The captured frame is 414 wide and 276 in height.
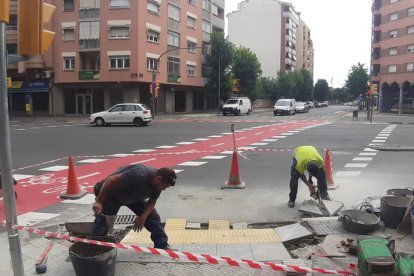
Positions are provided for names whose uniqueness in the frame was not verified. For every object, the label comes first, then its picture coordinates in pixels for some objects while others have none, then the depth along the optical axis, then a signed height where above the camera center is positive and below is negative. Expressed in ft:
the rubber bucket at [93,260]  14.55 -5.41
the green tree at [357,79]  256.32 +11.03
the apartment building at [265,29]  334.24 +51.05
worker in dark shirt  15.28 -3.26
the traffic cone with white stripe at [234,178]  30.73 -5.58
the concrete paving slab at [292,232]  19.61 -6.04
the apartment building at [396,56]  190.60 +18.44
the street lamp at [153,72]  126.41 +7.04
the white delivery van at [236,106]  153.58 -3.18
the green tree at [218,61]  181.98 +14.76
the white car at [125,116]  95.40 -4.17
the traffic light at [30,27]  12.07 +1.84
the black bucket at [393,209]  19.85 -4.96
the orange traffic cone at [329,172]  30.45 -5.14
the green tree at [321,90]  436.35 +7.54
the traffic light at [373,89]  118.87 +2.44
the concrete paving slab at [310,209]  23.06 -5.83
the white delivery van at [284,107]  155.33 -3.32
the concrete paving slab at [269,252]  17.26 -6.16
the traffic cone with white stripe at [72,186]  28.14 -5.75
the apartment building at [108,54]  136.15 +13.21
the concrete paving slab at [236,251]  17.52 -6.18
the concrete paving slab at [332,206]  22.94 -5.71
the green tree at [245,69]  194.64 +12.24
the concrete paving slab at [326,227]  19.97 -5.90
